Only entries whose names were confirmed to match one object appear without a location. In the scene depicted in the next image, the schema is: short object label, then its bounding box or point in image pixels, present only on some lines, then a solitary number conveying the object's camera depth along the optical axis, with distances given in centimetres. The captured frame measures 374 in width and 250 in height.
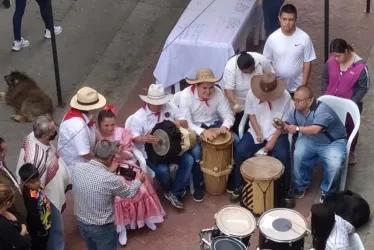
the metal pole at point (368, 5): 1686
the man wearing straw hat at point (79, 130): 1165
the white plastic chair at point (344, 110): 1227
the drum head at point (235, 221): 1067
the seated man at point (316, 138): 1194
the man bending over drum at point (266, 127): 1234
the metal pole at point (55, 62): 1443
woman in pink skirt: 1176
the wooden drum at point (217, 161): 1228
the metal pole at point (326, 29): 1433
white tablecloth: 1407
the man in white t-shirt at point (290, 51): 1316
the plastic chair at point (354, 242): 1007
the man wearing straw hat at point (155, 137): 1216
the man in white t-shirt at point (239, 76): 1268
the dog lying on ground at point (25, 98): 1436
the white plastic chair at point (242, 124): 1284
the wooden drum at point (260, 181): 1186
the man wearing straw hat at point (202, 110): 1246
